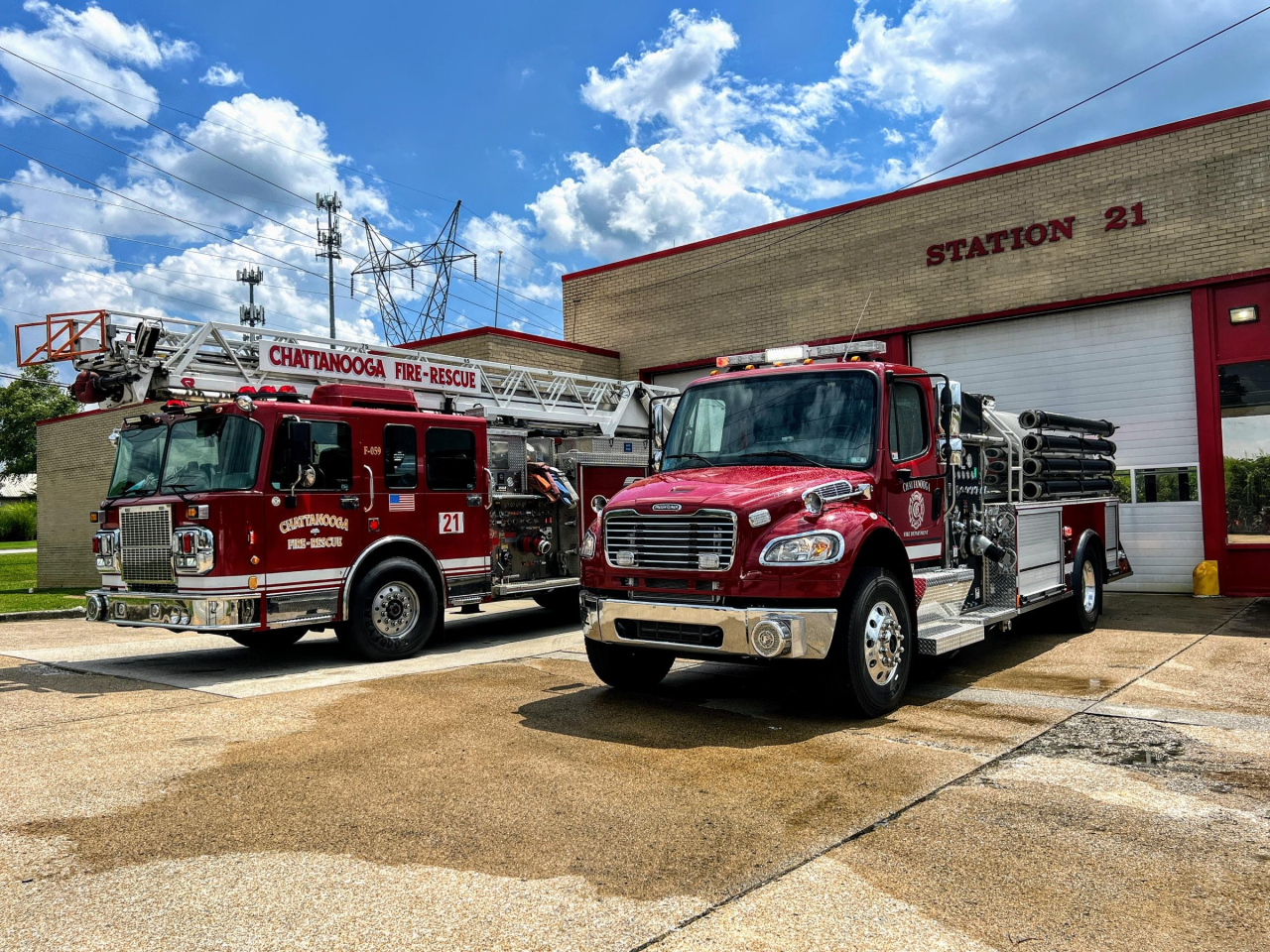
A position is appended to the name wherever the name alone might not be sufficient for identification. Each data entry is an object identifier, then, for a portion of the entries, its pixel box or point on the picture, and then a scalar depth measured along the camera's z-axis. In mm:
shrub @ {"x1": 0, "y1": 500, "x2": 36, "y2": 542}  51531
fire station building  13328
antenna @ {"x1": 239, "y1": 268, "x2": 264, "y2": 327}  63194
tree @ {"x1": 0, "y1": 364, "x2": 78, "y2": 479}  63094
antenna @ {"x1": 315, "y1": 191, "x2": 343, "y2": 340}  54188
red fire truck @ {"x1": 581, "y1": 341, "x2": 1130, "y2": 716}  5969
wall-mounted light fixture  13172
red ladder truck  8539
